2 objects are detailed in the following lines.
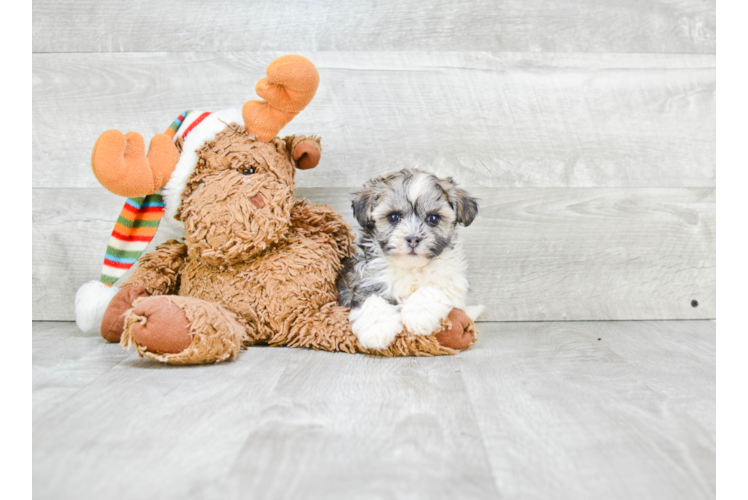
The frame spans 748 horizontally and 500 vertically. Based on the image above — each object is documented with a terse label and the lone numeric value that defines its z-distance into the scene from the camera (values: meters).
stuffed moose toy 0.74
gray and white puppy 0.75
